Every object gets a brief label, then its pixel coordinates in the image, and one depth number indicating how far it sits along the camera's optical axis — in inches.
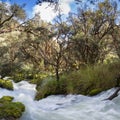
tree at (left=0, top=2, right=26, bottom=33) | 324.6
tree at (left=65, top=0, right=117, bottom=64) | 390.0
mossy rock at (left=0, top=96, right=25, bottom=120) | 156.0
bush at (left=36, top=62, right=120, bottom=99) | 261.2
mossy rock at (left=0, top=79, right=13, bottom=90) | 422.9
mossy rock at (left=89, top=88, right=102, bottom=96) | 255.6
